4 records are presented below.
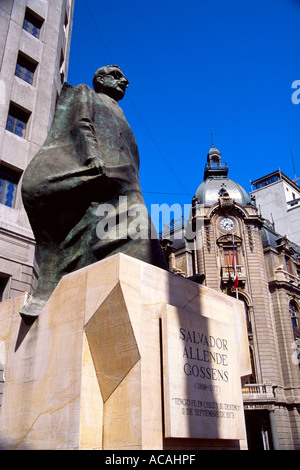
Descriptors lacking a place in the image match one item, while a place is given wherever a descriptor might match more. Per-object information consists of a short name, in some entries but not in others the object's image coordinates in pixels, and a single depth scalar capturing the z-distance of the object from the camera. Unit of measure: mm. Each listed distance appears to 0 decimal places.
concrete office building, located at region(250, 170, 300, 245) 56906
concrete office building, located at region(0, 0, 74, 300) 16781
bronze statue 4953
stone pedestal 3531
